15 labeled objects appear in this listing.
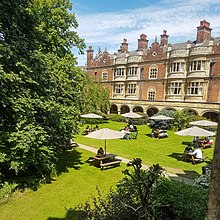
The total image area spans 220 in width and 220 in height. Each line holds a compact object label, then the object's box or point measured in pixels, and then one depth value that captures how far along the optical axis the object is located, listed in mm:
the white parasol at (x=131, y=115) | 25708
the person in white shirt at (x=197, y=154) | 13766
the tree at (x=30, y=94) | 8289
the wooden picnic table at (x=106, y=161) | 12161
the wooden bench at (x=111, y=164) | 12027
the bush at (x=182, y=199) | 5199
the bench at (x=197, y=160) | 13612
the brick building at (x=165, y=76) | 29875
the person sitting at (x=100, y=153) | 12786
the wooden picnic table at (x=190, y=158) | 13667
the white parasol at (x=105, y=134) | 12648
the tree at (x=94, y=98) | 31939
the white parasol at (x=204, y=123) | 18562
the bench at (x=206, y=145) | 17956
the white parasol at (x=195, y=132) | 14552
